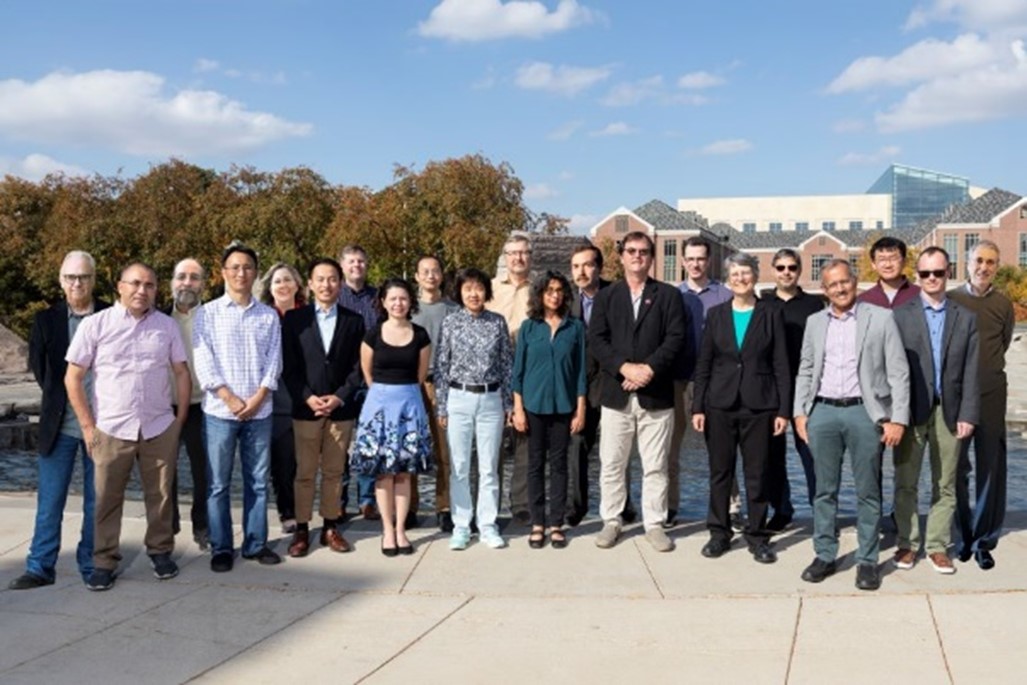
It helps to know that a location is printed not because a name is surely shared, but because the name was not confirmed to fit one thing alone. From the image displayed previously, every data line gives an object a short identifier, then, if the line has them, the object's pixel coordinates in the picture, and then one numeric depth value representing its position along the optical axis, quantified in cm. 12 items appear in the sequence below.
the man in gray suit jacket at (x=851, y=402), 554
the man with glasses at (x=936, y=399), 569
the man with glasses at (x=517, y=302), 679
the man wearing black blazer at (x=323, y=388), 620
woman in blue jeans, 628
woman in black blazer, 601
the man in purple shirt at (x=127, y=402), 545
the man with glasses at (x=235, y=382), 581
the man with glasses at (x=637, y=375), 625
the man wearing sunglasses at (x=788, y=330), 642
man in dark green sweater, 591
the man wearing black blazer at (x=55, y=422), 554
